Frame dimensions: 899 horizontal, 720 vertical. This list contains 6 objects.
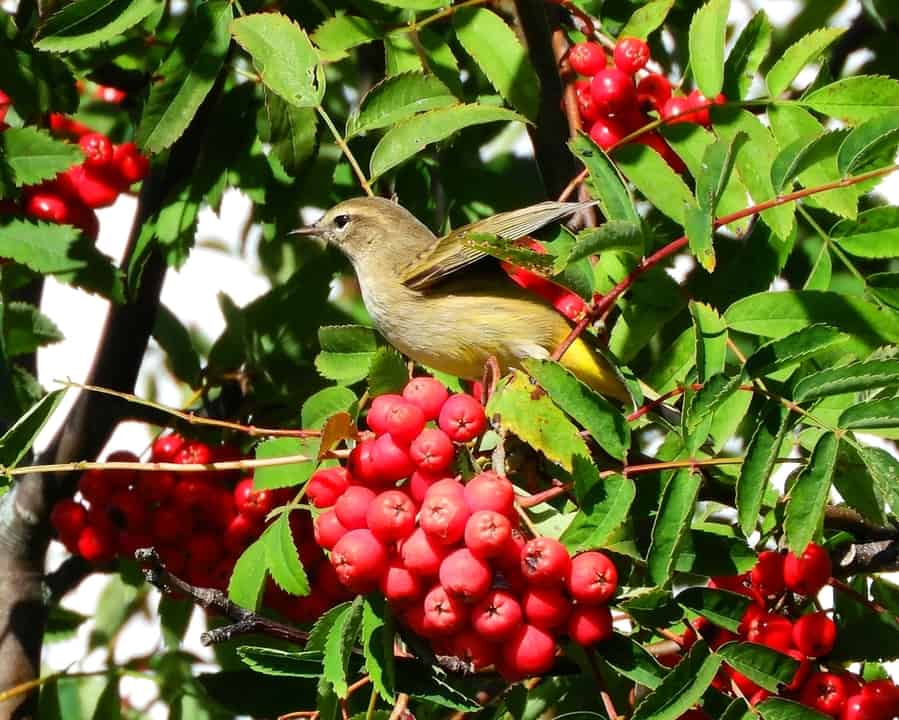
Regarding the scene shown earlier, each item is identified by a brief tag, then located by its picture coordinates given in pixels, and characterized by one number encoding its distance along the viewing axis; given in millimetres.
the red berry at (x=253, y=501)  6828
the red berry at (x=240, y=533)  6957
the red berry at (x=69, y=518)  7445
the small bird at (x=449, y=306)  7238
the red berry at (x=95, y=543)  7363
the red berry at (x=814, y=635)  5047
